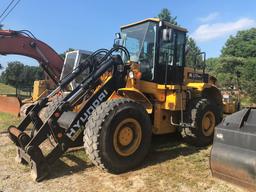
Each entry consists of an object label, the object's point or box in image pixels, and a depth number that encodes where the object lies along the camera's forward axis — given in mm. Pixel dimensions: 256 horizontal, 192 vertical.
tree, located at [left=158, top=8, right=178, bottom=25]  22736
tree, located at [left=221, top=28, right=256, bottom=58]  35311
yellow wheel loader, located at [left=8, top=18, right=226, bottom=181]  3568
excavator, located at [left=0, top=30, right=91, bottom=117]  6818
